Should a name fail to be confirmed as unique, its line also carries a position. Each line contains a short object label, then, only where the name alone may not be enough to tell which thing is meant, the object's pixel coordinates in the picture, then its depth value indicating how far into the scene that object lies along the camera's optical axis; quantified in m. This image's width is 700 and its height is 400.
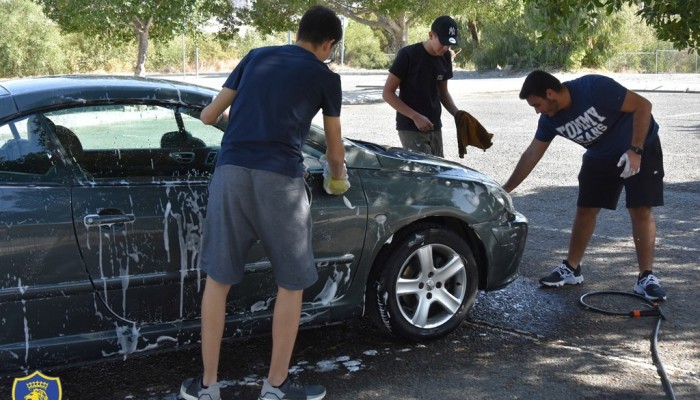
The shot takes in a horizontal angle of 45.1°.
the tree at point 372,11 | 23.52
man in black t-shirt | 6.05
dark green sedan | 3.62
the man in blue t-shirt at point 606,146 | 5.31
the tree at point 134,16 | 20.50
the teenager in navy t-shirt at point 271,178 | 3.49
